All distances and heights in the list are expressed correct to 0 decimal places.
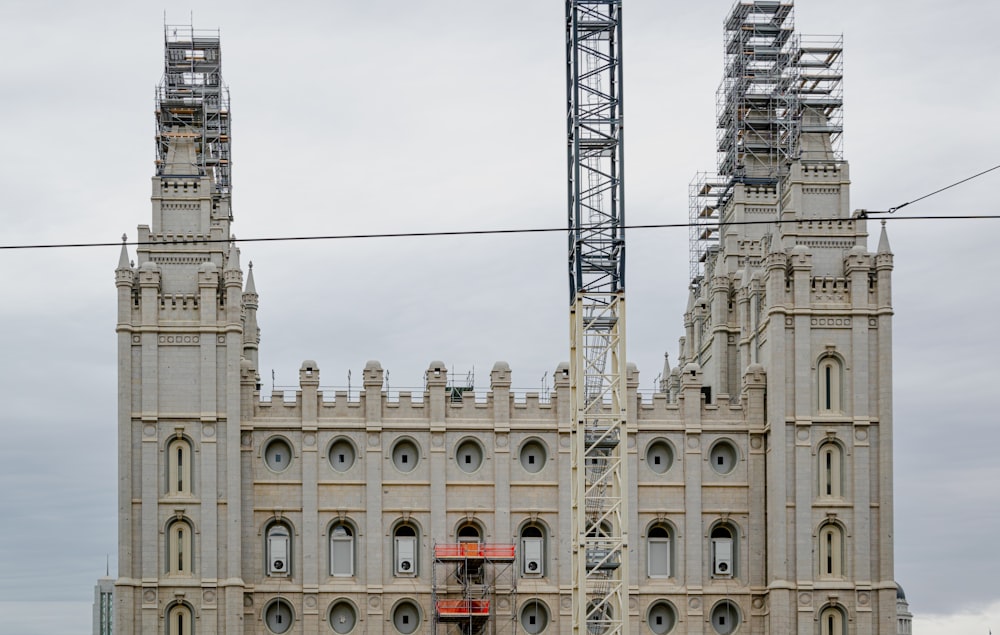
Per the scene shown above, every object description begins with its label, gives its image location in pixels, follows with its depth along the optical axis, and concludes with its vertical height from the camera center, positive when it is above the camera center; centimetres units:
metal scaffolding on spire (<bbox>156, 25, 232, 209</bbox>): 10644 +1244
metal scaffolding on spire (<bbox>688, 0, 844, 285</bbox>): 11244 +1375
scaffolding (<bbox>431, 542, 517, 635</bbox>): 9962 -1440
